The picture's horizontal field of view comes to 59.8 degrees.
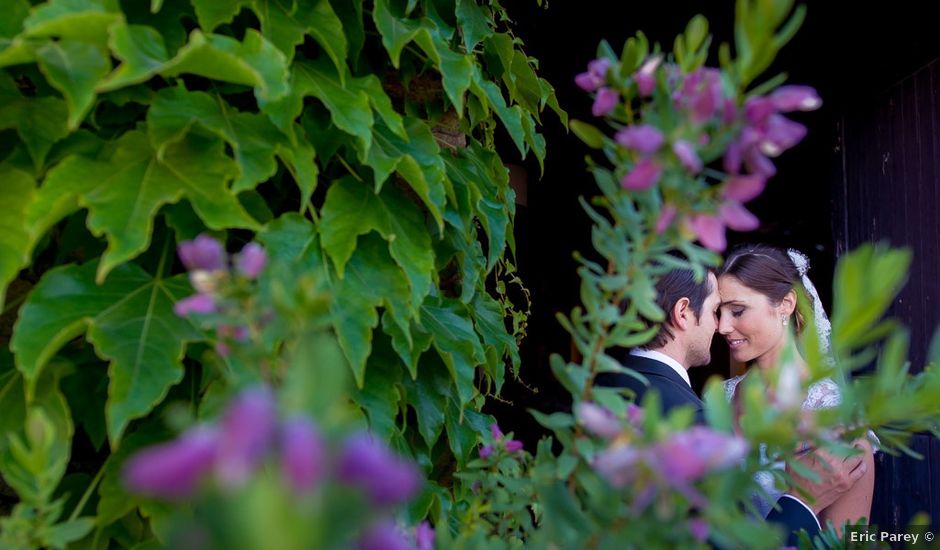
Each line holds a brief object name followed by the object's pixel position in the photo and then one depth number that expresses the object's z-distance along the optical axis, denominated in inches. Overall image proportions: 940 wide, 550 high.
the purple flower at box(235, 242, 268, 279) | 17.3
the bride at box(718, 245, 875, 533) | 100.0
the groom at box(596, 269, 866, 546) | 79.5
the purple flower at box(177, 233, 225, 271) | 17.8
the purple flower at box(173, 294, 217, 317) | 17.6
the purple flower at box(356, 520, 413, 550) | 11.3
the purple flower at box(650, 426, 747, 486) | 14.3
